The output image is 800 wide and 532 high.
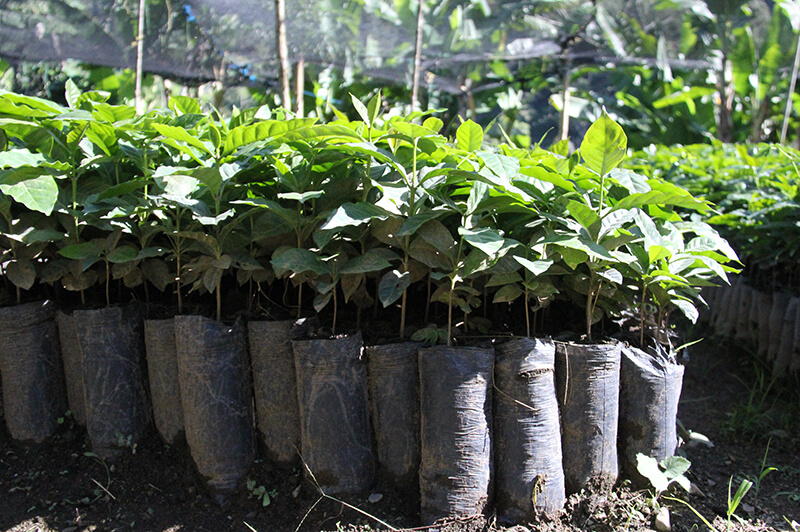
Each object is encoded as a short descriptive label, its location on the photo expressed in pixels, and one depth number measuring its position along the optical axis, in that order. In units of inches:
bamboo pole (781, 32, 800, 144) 260.5
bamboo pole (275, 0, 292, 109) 146.8
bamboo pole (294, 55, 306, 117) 181.9
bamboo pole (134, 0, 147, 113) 164.1
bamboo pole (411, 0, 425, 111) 187.5
